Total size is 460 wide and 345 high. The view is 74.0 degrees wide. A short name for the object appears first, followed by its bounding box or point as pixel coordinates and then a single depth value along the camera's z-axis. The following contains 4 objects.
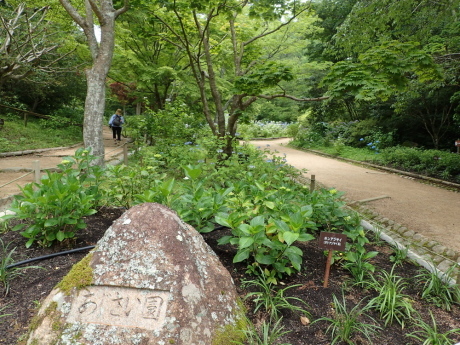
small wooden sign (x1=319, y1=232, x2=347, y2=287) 2.45
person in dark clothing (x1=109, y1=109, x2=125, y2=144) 11.77
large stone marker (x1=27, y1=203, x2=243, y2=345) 1.79
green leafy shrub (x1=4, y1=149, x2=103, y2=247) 2.63
